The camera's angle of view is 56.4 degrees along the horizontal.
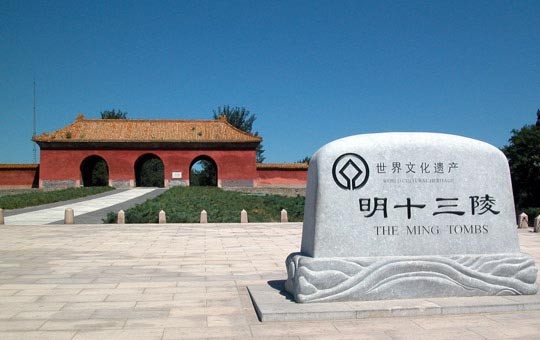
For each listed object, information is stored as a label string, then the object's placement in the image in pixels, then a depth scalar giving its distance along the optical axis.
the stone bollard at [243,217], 17.05
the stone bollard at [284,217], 17.86
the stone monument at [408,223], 5.10
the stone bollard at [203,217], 16.73
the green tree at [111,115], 66.88
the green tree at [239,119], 66.12
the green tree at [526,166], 36.88
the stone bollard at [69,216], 15.90
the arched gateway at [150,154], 38.66
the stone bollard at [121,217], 16.31
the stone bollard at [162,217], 16.48
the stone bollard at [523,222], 16.22
